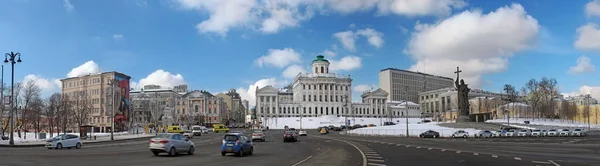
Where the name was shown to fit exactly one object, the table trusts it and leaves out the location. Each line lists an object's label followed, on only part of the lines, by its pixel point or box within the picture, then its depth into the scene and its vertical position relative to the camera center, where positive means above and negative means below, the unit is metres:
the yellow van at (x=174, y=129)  86.00 -3.80
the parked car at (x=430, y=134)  71.62 -4.19
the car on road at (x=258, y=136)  56.37 -3.35
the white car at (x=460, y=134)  69.25 -4.08
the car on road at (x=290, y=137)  54.48 -3.35
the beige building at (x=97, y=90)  140.62 +5.14
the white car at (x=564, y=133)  69.92 -4.10
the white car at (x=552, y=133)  70.91 -4.18
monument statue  91.44 +0.49
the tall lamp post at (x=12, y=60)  46.18 +4.41
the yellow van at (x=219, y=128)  116.05 -5.00
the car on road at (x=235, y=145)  27.39 -2.09
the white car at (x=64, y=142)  39.44 -2.71
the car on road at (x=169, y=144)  27.11 -2.01
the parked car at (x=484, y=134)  68.86 -4.09
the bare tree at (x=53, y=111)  88.25 -0.55
